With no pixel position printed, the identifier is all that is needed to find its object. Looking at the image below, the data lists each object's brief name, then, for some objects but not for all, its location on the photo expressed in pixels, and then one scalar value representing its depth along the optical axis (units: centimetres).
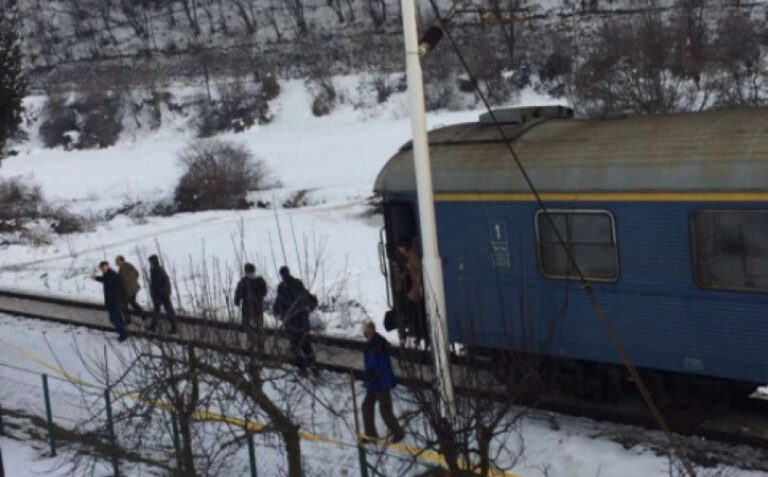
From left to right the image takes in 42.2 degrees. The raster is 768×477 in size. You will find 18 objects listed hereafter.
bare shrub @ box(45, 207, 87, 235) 3488
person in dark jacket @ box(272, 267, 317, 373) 1127
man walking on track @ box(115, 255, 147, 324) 1871
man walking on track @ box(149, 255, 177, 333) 1510
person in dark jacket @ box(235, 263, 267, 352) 930
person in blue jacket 1119
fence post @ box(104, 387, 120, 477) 1041
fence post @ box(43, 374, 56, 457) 1316
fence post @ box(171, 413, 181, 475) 996
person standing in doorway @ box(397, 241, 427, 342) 1267
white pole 982
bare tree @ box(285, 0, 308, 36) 7694
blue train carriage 1016
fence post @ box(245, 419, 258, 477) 1000
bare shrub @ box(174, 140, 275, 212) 3756
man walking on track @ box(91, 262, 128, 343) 1780
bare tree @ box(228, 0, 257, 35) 7912
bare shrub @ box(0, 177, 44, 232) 3422
